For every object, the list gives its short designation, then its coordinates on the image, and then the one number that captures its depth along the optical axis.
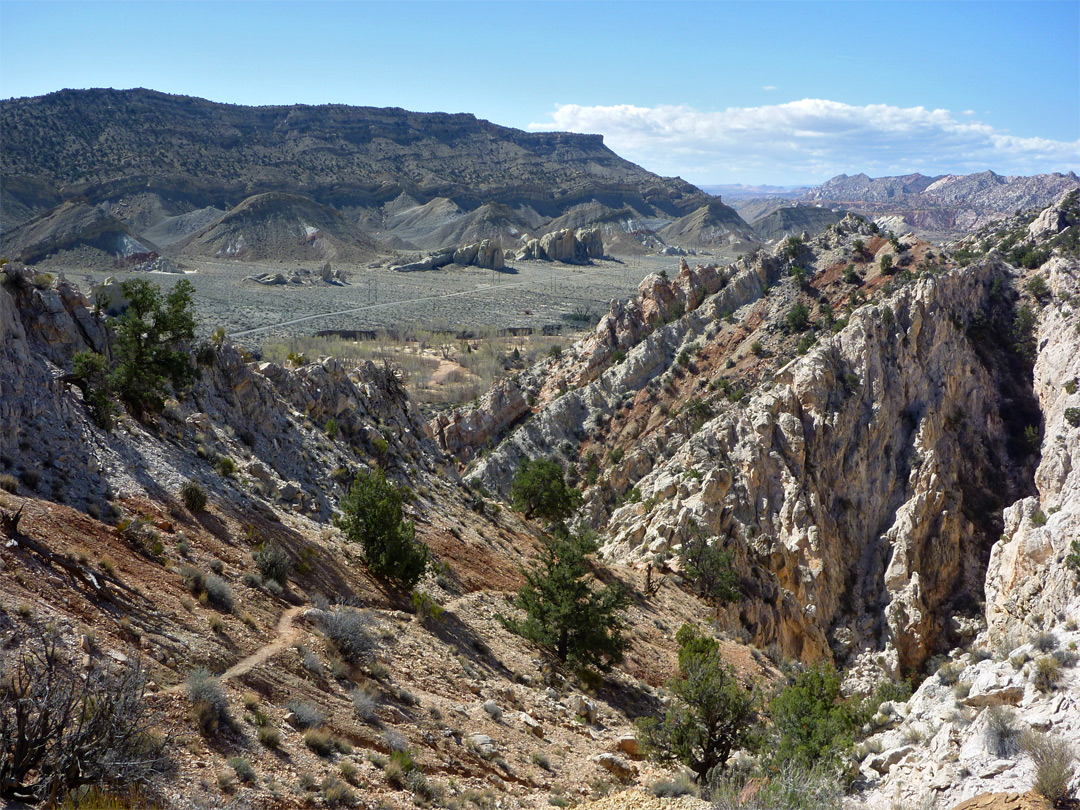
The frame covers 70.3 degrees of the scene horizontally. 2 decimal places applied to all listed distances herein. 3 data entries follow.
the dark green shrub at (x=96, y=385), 17.44
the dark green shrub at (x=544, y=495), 32.22
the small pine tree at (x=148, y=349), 19.34
